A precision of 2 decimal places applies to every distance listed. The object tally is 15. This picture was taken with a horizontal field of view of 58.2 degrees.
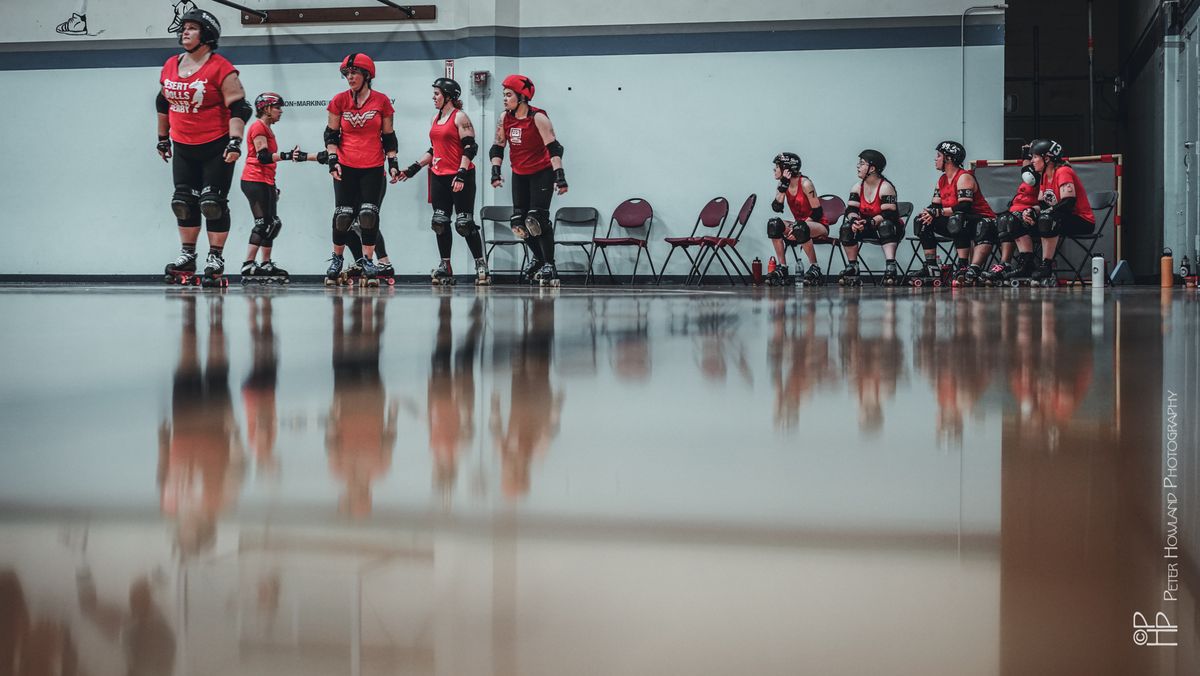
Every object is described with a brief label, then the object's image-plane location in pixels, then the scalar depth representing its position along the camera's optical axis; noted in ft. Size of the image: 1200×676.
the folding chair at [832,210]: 41.04
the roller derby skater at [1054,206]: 32.09
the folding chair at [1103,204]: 36.53
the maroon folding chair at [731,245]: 39.26
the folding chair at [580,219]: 42.70
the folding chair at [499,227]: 41.70
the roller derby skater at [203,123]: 24.57
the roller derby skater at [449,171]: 31.32
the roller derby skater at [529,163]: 30.66
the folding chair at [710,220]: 40.68
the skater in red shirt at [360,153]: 30.68
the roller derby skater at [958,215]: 34.81
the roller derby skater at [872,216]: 36.96
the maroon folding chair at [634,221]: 42.47
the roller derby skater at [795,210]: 37.91
